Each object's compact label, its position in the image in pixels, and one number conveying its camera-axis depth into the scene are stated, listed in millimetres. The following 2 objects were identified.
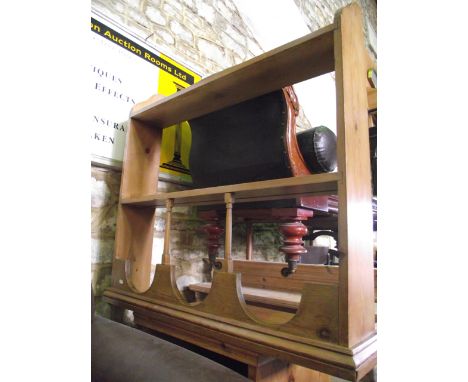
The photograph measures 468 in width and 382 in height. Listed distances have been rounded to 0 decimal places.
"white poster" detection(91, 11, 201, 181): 1238
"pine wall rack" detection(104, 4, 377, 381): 592
